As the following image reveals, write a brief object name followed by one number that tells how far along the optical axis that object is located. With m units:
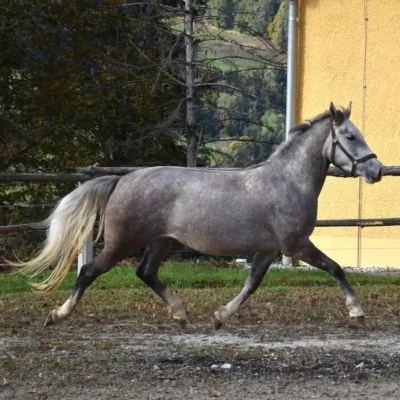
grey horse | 13.31
